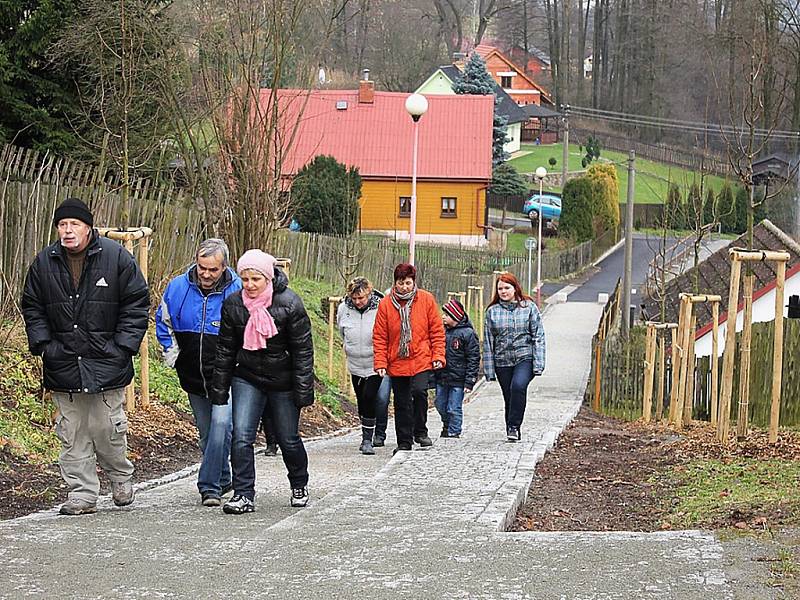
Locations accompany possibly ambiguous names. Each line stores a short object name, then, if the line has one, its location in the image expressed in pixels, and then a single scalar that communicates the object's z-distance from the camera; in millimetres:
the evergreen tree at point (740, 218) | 56738
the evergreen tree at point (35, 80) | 18844
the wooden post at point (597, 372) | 24719
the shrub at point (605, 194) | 62812
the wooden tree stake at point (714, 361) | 13977
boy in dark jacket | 12977
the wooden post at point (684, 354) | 14891
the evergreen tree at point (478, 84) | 69562
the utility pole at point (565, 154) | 67144
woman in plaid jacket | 12172
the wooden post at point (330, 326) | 18438
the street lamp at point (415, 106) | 20031
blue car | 66250
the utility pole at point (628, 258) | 32400
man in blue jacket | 7941
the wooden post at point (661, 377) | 19203
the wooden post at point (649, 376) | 19250
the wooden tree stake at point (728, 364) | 10711
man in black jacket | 7379
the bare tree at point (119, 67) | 15305
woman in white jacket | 11695
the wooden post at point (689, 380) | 14984
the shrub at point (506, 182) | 67125
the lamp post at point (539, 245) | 43438
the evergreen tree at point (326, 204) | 39750
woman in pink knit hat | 7473
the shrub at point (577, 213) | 62500
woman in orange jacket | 10930
